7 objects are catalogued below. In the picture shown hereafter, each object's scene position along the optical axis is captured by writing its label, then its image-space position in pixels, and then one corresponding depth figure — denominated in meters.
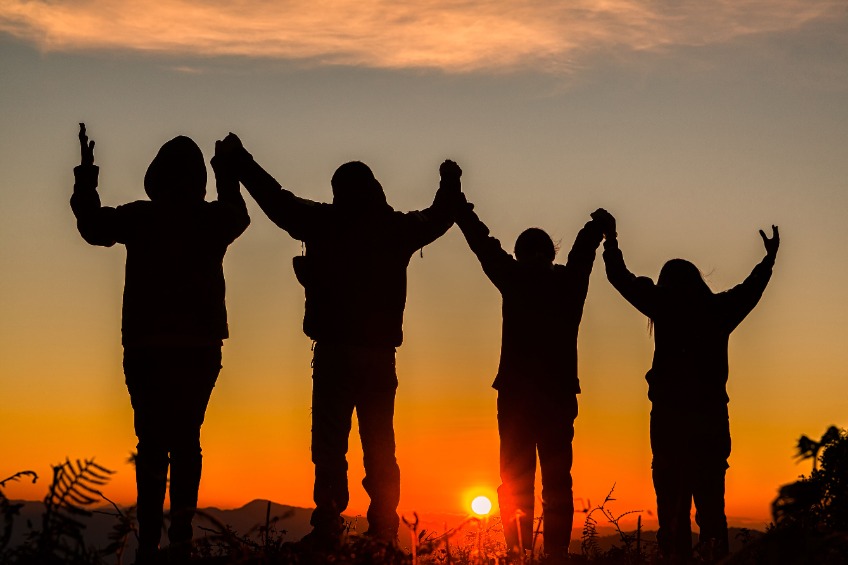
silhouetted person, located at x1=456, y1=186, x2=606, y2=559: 9.99
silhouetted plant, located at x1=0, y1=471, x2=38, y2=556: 2.69
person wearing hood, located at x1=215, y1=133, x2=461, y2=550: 8.95
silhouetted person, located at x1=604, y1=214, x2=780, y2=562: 10.29
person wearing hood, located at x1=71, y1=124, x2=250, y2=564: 8.17
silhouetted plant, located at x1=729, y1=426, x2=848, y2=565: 2.61
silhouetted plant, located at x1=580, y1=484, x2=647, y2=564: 6.72
